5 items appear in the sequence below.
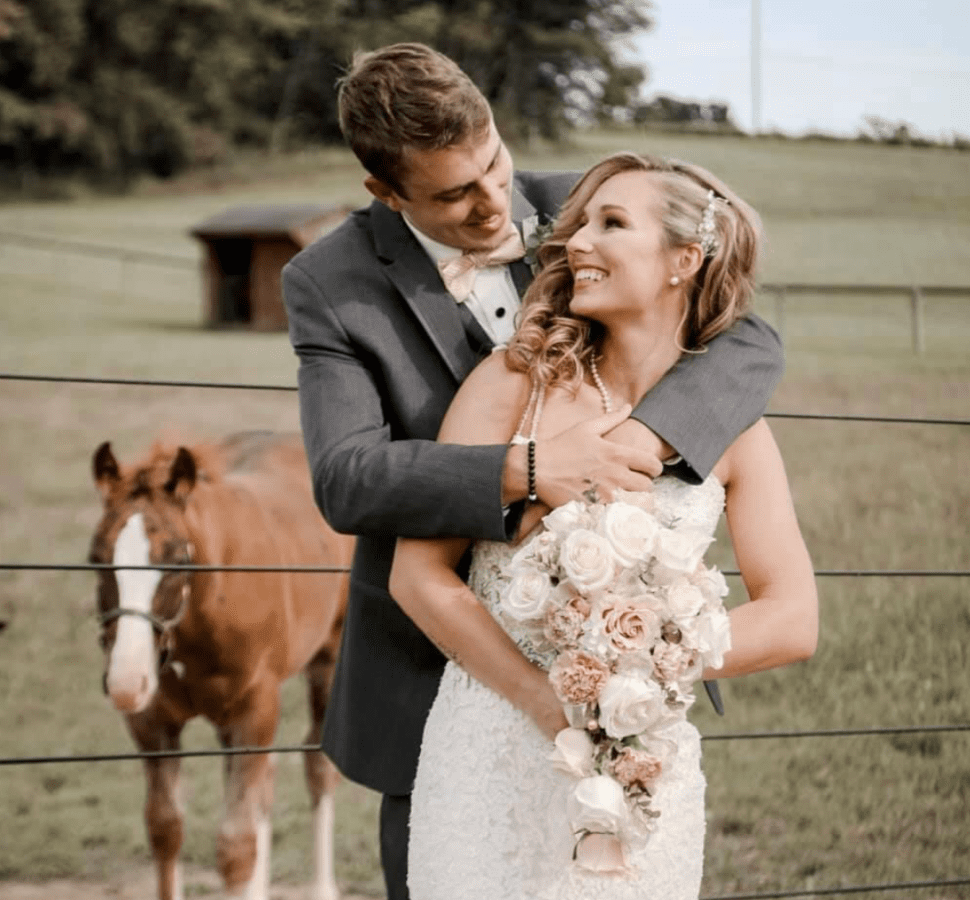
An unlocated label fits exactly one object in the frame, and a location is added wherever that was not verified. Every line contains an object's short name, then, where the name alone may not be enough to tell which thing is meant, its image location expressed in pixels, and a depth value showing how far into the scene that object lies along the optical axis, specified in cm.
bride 207
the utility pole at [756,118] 2612
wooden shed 2248
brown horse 437
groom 205
